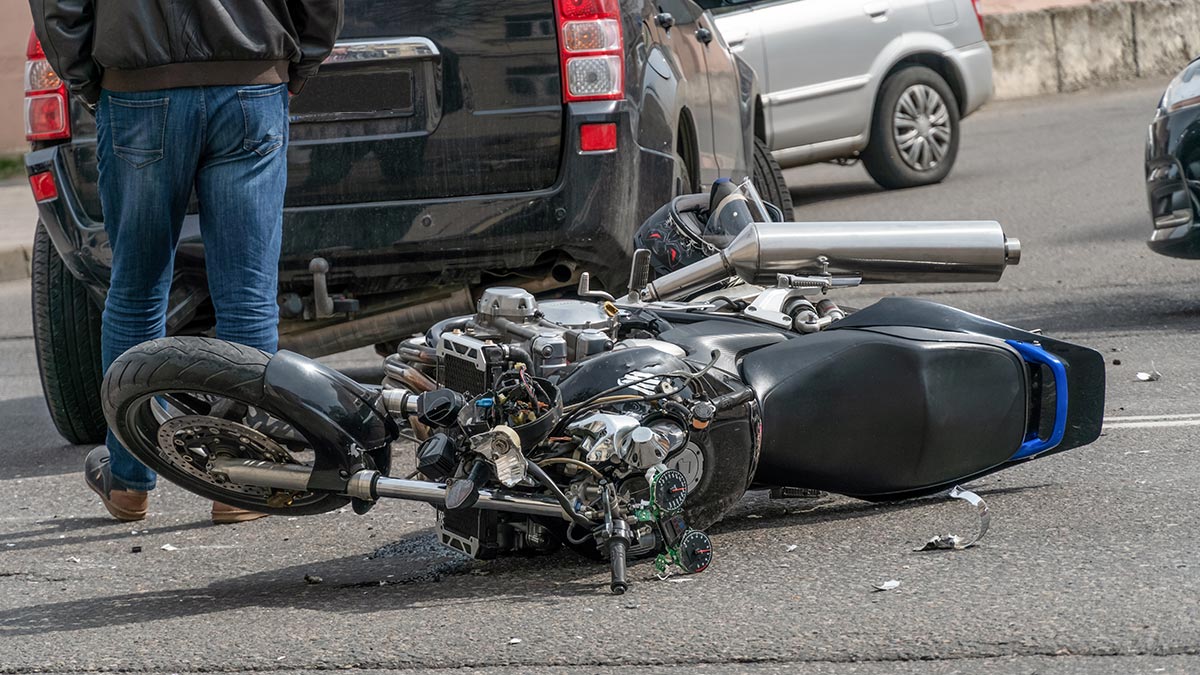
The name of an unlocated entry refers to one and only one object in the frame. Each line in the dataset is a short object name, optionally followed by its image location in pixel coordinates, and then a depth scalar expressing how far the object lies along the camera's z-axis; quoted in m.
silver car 22.44
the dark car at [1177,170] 14.35
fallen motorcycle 7.68
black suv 10.79
